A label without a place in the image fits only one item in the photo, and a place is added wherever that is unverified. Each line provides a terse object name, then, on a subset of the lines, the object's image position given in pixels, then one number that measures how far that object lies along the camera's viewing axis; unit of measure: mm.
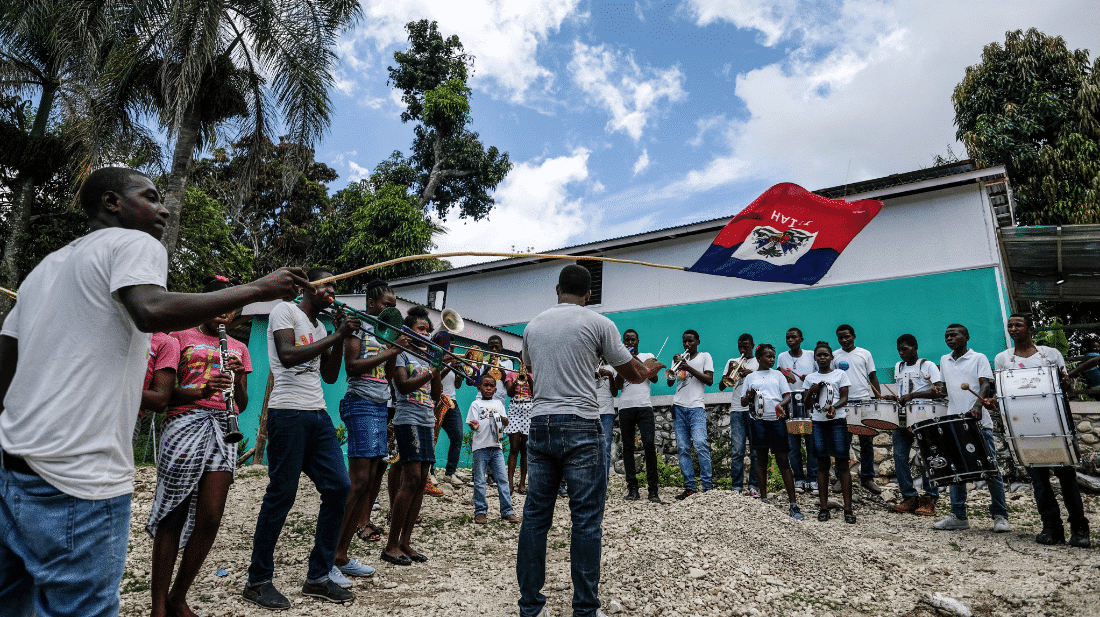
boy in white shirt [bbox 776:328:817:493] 8859
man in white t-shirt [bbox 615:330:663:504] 8703
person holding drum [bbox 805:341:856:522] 7711
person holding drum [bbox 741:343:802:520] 8211
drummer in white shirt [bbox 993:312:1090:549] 6316
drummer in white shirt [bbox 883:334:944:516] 7688
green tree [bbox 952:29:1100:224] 17484
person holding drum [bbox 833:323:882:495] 8445
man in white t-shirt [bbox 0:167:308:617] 1844
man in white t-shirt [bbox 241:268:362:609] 4207
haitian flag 5863
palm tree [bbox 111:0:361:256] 11727
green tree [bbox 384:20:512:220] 27688
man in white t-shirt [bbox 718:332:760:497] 8984
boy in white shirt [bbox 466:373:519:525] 7652
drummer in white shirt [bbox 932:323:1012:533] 7105
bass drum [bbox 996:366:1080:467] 6000
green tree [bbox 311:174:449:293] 23125
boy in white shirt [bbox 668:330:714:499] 8964
